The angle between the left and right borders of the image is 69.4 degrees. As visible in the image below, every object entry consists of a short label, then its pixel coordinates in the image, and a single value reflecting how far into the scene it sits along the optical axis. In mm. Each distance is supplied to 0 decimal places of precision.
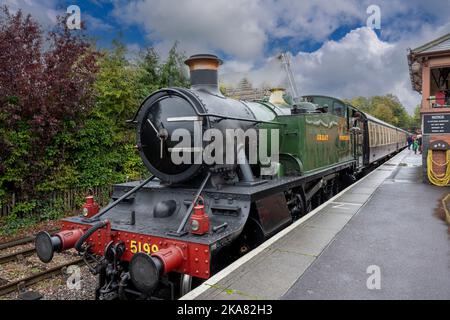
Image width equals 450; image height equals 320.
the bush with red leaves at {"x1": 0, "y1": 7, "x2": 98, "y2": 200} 7297
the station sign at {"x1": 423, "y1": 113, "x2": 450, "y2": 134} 10688
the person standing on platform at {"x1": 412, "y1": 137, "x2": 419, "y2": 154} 30734
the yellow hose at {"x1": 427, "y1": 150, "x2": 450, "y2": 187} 10469
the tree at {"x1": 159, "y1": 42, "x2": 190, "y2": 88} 14734
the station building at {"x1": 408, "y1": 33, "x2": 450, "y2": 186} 10664
